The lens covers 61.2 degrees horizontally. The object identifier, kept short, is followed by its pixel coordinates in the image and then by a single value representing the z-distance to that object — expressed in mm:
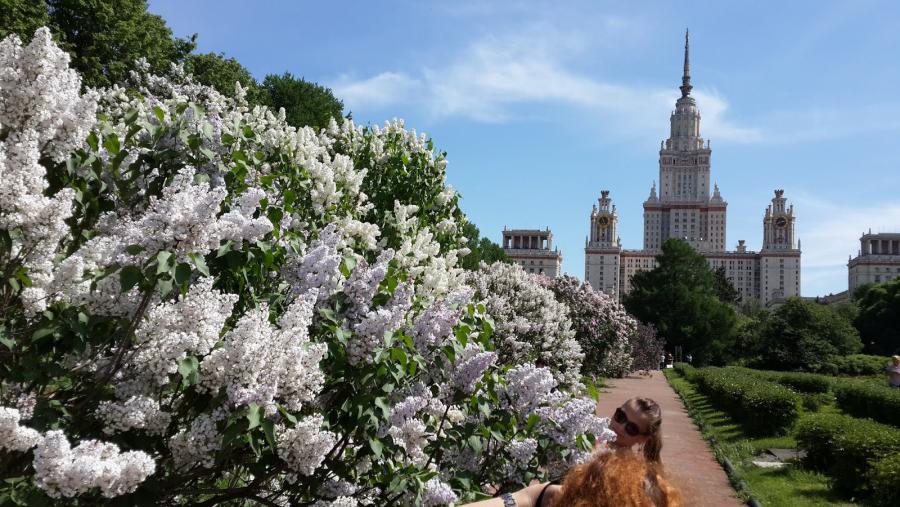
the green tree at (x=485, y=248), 41325
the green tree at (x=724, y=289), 102750
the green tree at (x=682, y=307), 58906
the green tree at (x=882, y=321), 64312
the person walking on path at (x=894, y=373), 20062
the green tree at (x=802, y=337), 43719
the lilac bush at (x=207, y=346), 2688
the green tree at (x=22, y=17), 19406
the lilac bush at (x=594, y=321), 26578
